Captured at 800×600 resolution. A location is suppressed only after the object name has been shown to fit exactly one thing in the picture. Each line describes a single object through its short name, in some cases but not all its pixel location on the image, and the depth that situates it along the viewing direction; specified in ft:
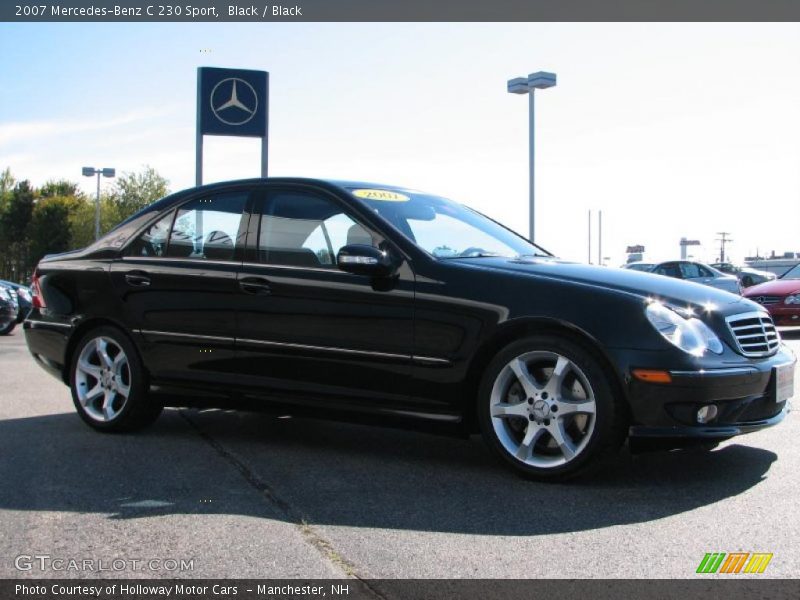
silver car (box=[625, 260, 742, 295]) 85.61
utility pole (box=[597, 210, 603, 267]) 234.17
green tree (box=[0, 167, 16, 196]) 289.27
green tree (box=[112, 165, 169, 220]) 239.91
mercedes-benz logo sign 42.42
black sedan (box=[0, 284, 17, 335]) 51.11
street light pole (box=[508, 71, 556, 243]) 78.38
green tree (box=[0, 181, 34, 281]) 281.82
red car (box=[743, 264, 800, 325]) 50.93
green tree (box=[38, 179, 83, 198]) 300.81
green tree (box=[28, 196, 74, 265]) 270.87
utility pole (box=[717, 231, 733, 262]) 400.06
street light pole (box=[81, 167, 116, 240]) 170.40
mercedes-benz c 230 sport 14.37
